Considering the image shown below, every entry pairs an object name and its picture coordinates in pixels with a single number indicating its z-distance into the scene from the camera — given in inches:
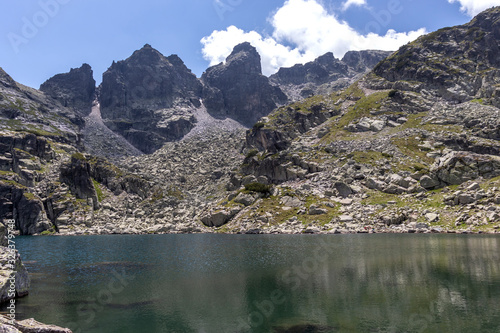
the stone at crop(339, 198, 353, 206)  4463.6
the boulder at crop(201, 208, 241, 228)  5147.6
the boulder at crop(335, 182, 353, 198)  4692.4
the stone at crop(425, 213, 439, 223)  3457.2
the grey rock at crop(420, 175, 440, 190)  4175.2
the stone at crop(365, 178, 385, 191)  4615.9
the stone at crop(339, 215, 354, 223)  4009.4
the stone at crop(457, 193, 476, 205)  3467.5
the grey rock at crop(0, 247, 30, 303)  1250.6
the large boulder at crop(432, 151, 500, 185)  4033.0
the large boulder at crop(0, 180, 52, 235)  5748.0
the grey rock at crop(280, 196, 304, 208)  4787.9
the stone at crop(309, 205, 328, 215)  4358.0
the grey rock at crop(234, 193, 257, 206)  5334.2
